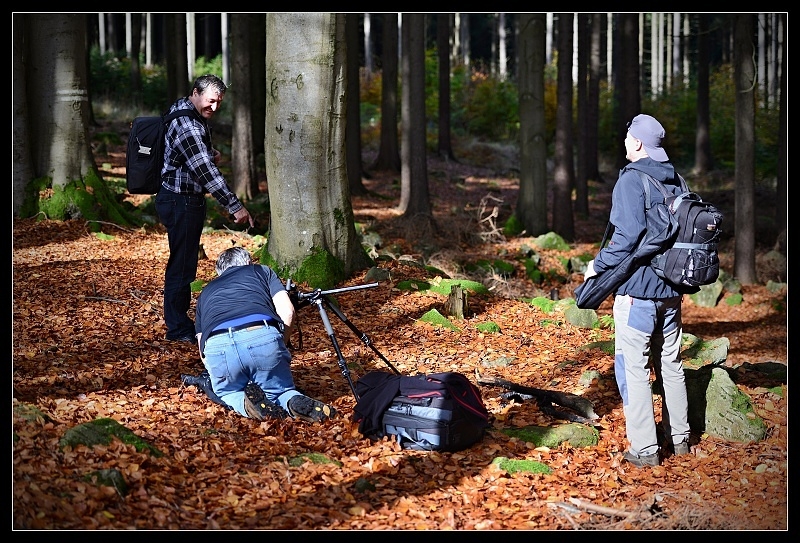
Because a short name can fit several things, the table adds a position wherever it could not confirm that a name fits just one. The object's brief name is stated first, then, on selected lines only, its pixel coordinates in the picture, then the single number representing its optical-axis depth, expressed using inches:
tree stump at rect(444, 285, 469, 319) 374.6
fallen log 254.7
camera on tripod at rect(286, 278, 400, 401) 235.3
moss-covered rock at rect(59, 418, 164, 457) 199.6
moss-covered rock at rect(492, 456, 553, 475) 217.0
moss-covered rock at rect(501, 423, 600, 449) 236.8
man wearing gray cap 205.9
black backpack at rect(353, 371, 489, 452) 223.5
